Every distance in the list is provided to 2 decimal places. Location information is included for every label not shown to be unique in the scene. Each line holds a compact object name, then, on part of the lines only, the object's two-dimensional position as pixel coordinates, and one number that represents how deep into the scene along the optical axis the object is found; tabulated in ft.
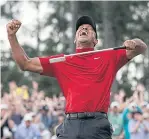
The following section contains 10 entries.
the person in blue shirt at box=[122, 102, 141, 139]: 44.62
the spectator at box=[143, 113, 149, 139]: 44.21
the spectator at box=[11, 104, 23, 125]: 47.67
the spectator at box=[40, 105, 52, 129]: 51.65
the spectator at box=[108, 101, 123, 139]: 47.11
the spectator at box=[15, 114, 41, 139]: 43.98
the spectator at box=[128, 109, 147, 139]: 43.88
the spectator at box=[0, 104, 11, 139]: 45.63
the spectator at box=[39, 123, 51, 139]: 46.09
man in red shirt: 18.12
